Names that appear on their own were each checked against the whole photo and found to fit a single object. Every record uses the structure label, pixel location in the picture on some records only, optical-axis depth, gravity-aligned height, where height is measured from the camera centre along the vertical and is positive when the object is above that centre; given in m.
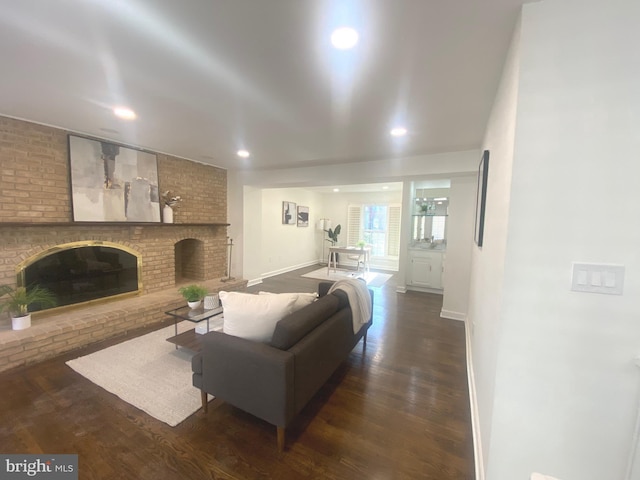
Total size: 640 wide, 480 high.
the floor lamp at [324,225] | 8.59 -0.08
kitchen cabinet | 5.36 -0.88
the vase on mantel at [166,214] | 4.15 +0.07
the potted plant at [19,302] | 2.64 -0.88
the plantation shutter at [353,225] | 8.69 -0.05
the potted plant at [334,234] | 8.47 -0.36
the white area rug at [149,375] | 2.00 -1.41
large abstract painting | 3.21 +0.46
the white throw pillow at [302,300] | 1.98 -0.62
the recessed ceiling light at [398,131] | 2.76 +1.00
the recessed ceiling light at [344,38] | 1.35 +0.98
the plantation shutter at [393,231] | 8.19 -0.20
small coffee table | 2.51 -1.07
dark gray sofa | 1.59 -0.95
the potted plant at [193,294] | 2.92 -0.83
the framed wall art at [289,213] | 7.12 +0.24
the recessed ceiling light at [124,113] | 2.46 +1.00
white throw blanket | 2.55 -0.76
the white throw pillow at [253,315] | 1.81 -0.65
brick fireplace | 2.67 -0.26
